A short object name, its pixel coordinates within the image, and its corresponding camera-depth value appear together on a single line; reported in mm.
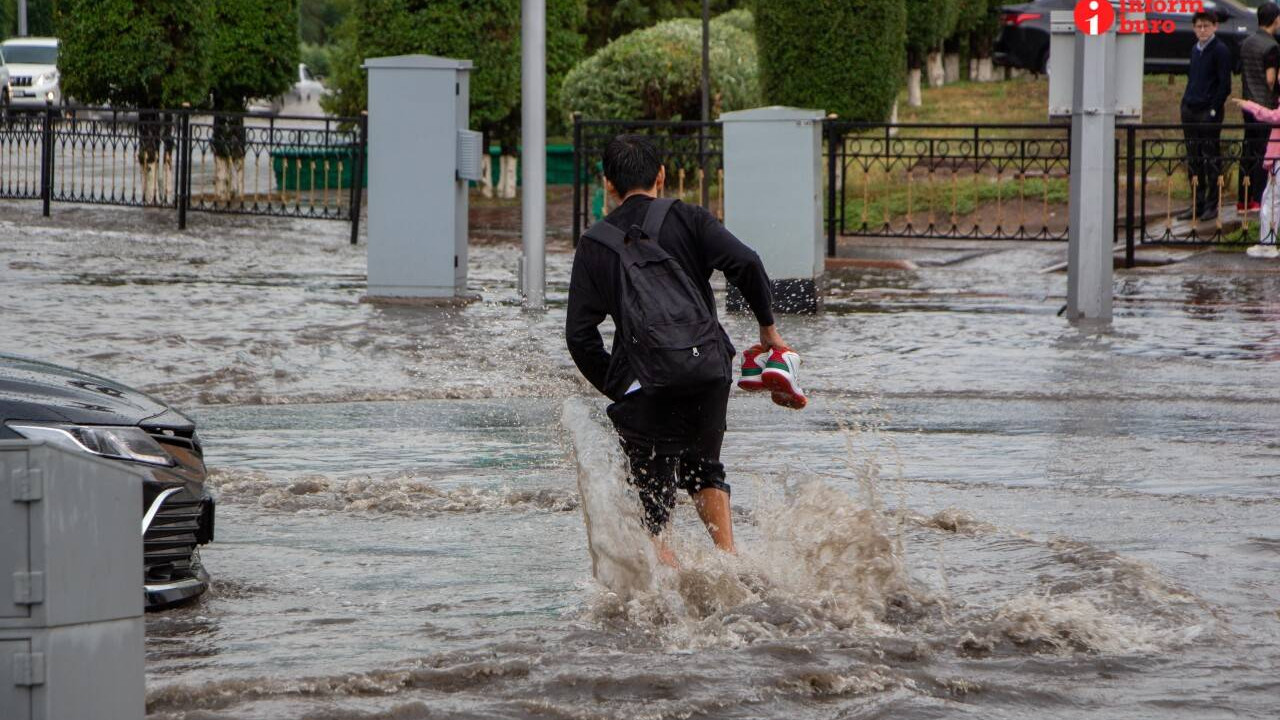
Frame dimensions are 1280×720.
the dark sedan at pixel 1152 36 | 29594
